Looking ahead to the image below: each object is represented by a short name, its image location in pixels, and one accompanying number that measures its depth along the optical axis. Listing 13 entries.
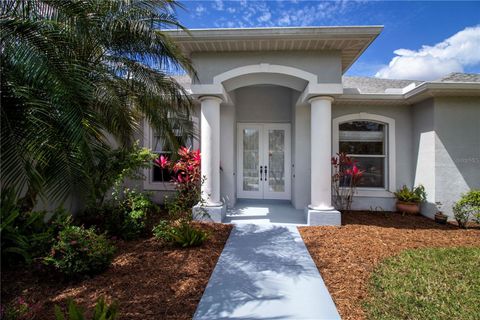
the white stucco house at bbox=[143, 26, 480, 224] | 6.20
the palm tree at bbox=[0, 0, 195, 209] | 2.65
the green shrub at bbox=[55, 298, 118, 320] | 2.23
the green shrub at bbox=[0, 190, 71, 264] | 3.84
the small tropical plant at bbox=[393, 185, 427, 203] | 7.61
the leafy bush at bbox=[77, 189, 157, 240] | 5.59
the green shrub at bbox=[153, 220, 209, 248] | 4.89
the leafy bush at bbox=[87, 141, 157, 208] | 5.70
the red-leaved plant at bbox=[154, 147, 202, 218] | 6.66
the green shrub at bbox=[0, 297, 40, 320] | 2.54
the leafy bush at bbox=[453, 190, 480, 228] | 6.63
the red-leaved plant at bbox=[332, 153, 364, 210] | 7.65
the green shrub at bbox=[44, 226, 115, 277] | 3.65
